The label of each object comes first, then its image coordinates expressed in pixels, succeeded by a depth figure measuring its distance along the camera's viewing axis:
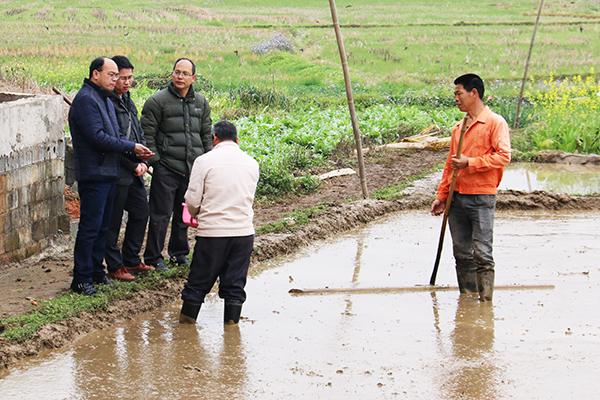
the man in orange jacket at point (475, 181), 11.93
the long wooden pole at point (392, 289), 12.42
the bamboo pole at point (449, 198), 12.10
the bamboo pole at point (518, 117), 28.36
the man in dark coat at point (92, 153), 11.36
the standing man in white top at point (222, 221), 10.71
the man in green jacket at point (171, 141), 12.41
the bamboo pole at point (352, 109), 16.96
